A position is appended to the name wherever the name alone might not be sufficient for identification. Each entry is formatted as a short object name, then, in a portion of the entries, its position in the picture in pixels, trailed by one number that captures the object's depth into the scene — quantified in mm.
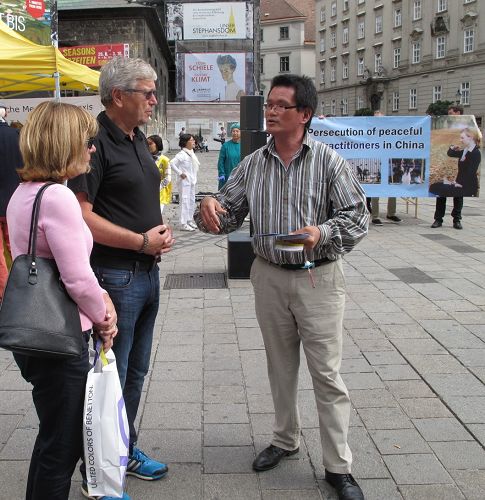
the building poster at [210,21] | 47344
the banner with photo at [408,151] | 10875
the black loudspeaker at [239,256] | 7168
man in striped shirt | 2793
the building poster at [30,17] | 14672
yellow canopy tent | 8023
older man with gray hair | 2586
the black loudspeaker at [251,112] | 6984
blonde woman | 2074
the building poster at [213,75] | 47125
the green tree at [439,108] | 41003
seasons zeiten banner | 13789
